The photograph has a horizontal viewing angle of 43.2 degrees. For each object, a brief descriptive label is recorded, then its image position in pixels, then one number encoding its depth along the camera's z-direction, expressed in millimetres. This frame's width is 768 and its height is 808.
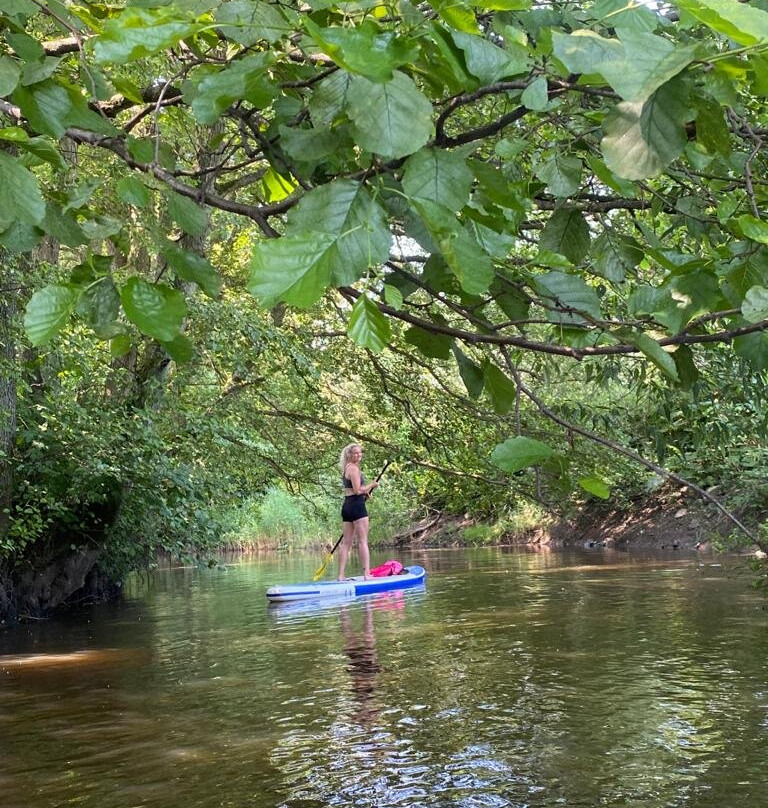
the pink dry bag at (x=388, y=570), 15859
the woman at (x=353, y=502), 13297
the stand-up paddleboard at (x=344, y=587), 13852
